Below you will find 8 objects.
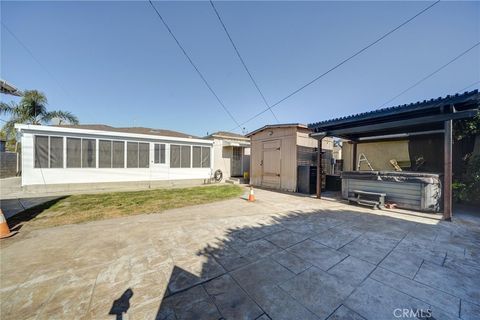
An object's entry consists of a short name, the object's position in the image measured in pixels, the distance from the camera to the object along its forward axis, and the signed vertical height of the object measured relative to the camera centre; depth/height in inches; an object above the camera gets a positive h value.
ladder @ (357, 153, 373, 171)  363.4 +4.7
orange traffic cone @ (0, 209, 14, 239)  128.6 -53.4
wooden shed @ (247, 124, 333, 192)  327.6 +14.7
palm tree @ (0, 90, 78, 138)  483.5 +135.8
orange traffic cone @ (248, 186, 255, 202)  249.4 -54.1
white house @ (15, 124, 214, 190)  299.9 +1.3
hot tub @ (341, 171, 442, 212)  196.4 -30.9
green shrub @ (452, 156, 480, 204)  203.8 -26.7
